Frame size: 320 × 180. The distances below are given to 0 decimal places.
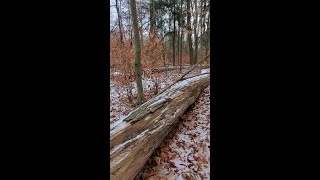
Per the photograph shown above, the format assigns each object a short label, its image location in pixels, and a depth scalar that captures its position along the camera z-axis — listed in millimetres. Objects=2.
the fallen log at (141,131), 1614
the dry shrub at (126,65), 4712
